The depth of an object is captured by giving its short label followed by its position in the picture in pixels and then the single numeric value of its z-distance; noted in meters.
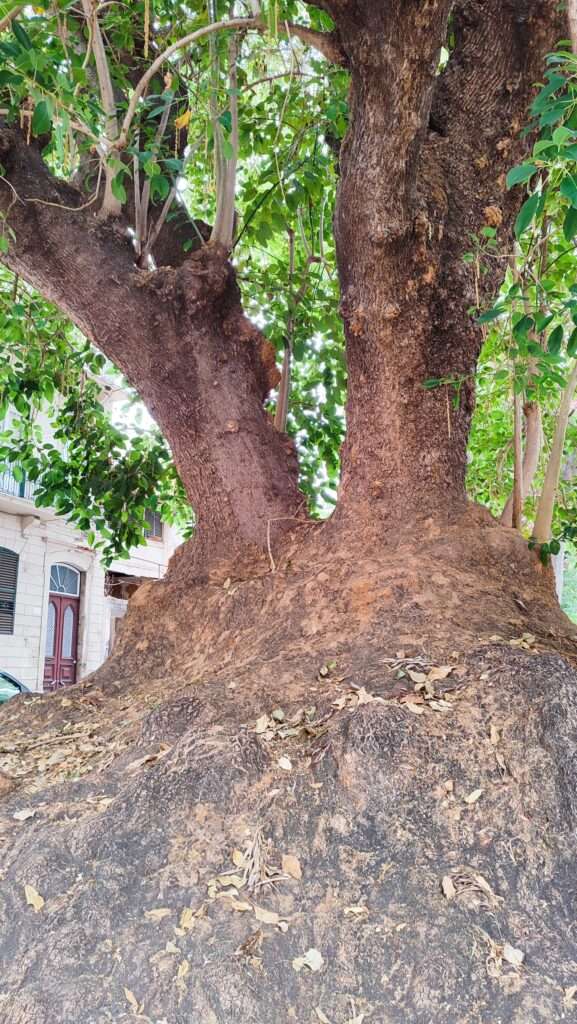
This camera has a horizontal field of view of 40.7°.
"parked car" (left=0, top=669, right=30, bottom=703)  8.77
